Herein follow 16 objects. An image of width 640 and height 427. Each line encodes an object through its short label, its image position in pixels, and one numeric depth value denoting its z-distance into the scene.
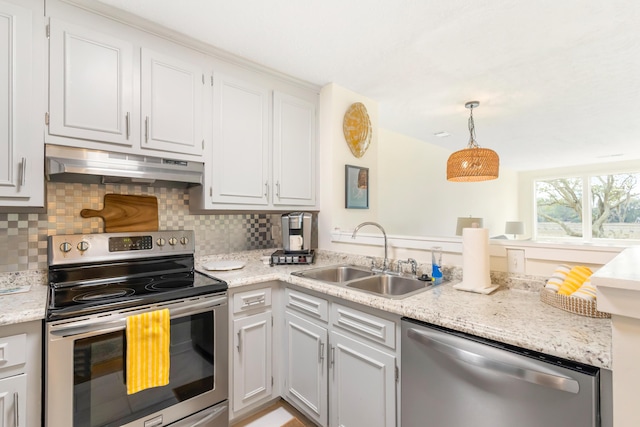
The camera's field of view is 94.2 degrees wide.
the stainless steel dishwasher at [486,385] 0.85
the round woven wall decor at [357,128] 2.56
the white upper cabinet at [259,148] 1.96
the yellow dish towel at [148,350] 1.27
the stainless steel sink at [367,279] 1.76
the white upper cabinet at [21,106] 1.30
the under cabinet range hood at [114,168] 1.41
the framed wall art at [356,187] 2.55
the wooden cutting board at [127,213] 1.76
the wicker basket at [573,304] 1.08
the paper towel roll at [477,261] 1.45
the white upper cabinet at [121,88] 1.43
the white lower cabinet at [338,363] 1.34
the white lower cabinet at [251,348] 1.72
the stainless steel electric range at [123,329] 1.17
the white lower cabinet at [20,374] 1.09
